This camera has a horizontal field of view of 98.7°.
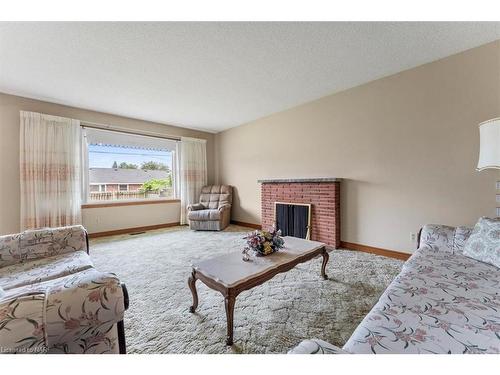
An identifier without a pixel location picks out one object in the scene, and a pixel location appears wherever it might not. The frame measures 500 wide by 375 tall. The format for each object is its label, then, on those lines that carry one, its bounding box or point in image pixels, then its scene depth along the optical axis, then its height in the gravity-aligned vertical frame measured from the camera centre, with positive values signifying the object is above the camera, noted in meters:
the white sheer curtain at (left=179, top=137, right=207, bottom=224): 5.06 +0.46
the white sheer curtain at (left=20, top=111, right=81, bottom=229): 3.26 +0.33
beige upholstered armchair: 4.51 -0.45
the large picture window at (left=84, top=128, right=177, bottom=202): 4.09 +0.50
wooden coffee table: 1.35 -0.59
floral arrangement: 1.83 -0.47
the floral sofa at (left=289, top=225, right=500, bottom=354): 0.81 -0.60
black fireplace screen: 3.53 -0.55
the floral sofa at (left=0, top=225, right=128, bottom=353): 0.70 -0.46
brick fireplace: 3.20 -0.19
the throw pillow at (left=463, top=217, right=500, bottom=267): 1.48 -0.42
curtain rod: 3.88 +1.20
